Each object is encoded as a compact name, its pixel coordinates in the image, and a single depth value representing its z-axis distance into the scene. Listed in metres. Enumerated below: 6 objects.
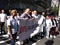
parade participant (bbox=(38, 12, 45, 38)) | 4.76
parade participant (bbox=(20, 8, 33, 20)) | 3.60
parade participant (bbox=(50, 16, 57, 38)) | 4.92
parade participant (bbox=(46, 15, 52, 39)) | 4.88
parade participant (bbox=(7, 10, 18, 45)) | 3.03
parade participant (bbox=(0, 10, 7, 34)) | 5.17
